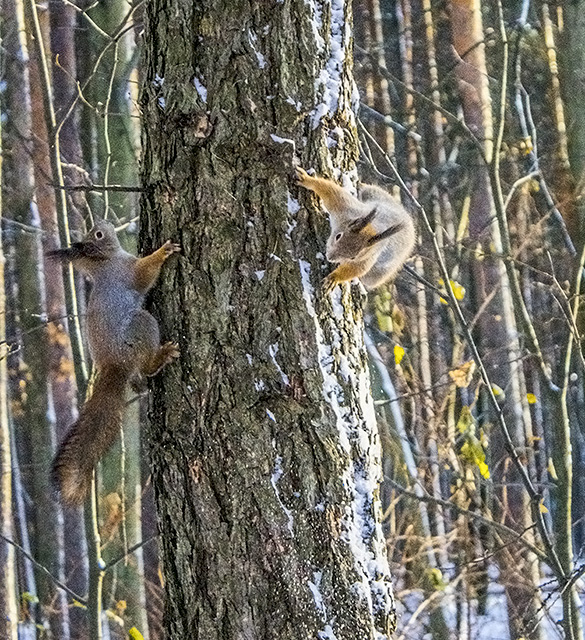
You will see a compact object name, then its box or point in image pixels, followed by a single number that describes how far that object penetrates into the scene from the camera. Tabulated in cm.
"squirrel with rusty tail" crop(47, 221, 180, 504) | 459
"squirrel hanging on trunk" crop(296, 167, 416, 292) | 455
